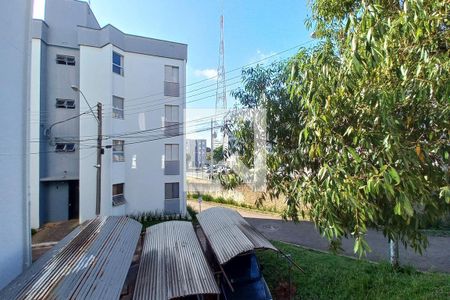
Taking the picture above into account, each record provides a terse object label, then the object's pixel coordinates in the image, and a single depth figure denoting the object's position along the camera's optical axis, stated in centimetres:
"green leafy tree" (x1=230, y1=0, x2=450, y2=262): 194
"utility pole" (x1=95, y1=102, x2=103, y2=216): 1138
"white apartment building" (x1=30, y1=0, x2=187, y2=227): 1370
